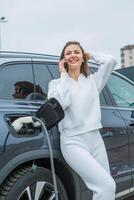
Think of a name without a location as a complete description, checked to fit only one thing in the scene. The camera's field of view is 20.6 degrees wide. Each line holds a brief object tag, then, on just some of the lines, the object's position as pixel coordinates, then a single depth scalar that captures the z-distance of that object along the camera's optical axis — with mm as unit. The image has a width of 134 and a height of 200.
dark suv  2926
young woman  3033
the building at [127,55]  55336
